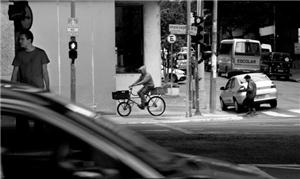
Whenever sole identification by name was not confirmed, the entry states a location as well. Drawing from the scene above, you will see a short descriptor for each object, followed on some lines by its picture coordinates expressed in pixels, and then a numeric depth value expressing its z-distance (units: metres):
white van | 44.81
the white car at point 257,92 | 25.15
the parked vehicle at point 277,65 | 43.09
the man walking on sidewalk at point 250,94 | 23.77
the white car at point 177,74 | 41.81
